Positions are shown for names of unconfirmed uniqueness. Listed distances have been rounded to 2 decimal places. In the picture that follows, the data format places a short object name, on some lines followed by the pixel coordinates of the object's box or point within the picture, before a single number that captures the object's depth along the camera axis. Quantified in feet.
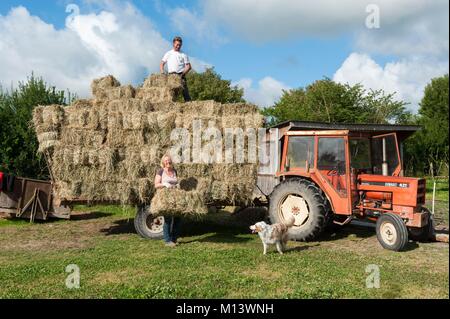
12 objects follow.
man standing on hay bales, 34.53
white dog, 24.64
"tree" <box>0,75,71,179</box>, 48.32
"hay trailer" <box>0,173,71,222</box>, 36.86
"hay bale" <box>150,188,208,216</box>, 25.73
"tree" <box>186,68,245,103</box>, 118.11
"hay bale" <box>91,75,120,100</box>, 32.22
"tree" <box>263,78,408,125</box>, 94.12
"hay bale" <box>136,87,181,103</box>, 31.32
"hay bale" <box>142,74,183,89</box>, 32.50
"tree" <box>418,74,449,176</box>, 79.92
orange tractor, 26.48
